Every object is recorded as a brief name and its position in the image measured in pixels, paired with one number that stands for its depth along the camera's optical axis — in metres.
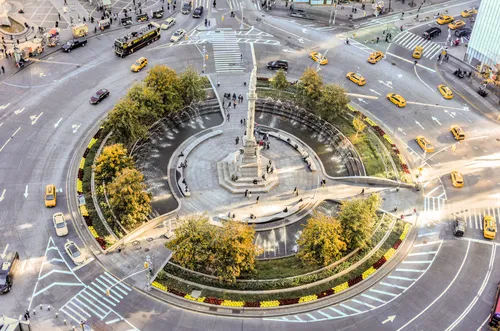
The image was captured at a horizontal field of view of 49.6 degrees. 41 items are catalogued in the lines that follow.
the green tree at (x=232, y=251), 75.56
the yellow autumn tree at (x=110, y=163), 89.38
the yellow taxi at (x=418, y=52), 132.25
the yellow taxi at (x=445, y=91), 120.12
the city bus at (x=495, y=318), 73.75
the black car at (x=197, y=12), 142.88
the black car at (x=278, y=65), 125.19
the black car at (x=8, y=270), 74.81
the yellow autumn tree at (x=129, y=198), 84.31
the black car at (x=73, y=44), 125.56
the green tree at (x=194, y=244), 76.19
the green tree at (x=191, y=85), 107.75
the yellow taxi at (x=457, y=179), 97.88
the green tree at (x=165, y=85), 104.81
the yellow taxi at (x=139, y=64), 120.69
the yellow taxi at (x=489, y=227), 88.19
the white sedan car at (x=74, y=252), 79.94
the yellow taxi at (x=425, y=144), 105.62
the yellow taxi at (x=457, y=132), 108.62
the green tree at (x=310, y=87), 108.31
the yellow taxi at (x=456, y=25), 145.00
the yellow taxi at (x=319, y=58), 127.62
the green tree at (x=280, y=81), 113.12
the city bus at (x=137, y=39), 124.00
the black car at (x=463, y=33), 143.12
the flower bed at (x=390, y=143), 100.85
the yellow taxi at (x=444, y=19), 147.88
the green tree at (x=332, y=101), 106.19
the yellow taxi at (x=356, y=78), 122.06
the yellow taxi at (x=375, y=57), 129.75
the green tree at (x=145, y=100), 100.85
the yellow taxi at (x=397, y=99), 116.50
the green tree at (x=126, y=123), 96.25
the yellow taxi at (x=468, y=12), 151.50
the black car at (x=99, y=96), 110.75
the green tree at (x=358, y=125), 105.12
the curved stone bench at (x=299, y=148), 101.50
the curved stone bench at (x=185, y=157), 95.25
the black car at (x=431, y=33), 141.04
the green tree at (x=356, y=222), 81.38
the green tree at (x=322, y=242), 78.25
